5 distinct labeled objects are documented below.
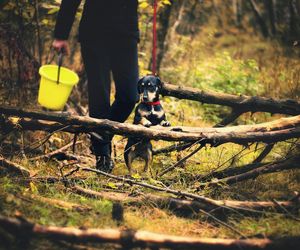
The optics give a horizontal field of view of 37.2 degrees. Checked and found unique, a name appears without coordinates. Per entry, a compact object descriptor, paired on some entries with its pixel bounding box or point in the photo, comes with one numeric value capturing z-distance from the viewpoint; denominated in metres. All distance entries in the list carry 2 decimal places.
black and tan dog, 3.78
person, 3.57
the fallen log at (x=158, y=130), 3.48
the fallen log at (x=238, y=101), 4.23
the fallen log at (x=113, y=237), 2.50
